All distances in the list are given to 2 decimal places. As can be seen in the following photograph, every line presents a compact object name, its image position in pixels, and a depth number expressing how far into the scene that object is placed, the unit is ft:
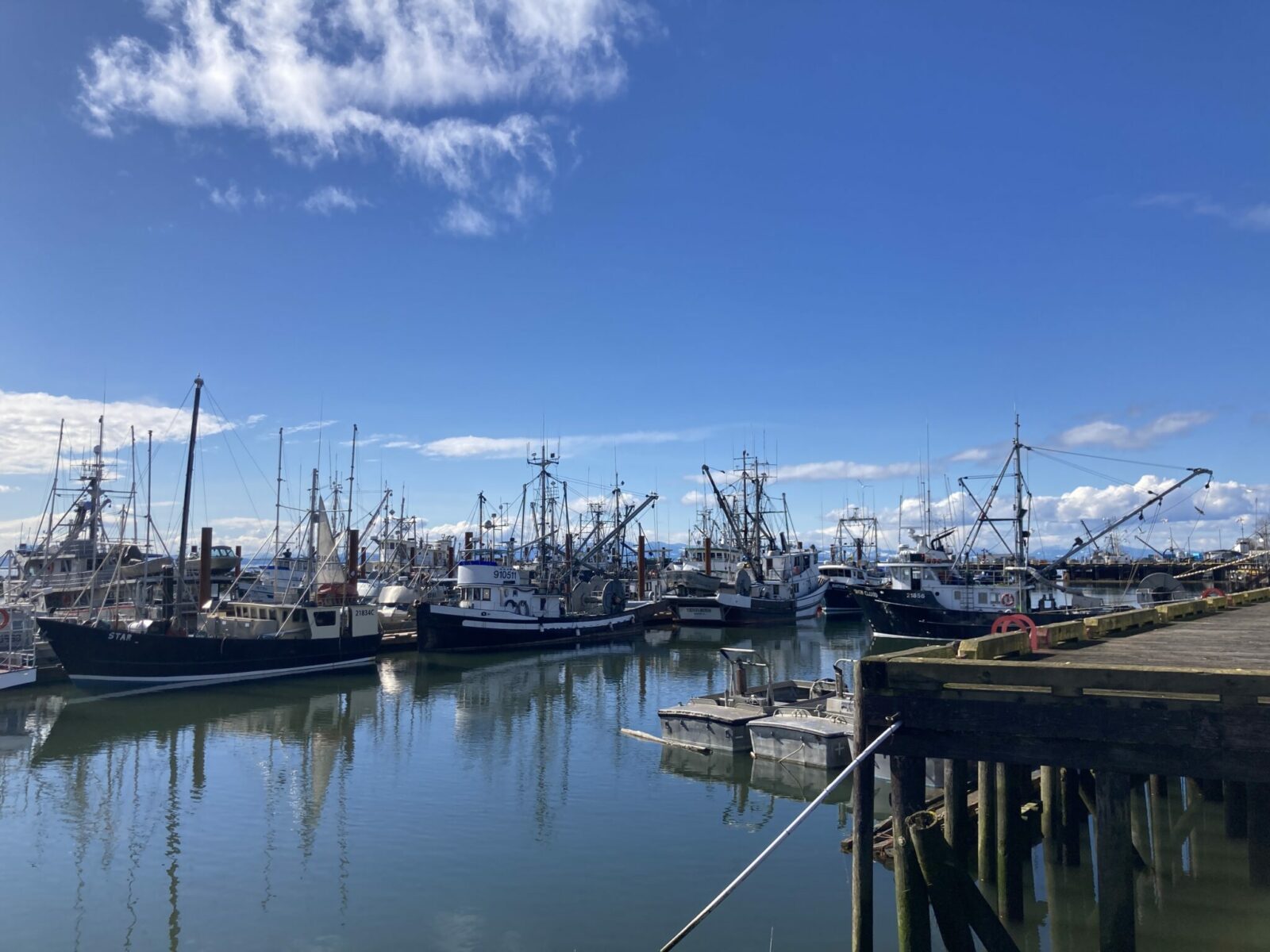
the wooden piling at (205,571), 158.23
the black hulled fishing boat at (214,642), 125.49
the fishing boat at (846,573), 287.28
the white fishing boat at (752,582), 242.62
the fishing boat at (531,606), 175.01
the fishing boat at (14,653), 116.06
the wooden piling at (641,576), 266.57
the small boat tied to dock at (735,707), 83.82
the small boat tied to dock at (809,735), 74.90
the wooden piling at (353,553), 178.40
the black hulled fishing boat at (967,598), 181.78
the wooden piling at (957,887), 34.78
